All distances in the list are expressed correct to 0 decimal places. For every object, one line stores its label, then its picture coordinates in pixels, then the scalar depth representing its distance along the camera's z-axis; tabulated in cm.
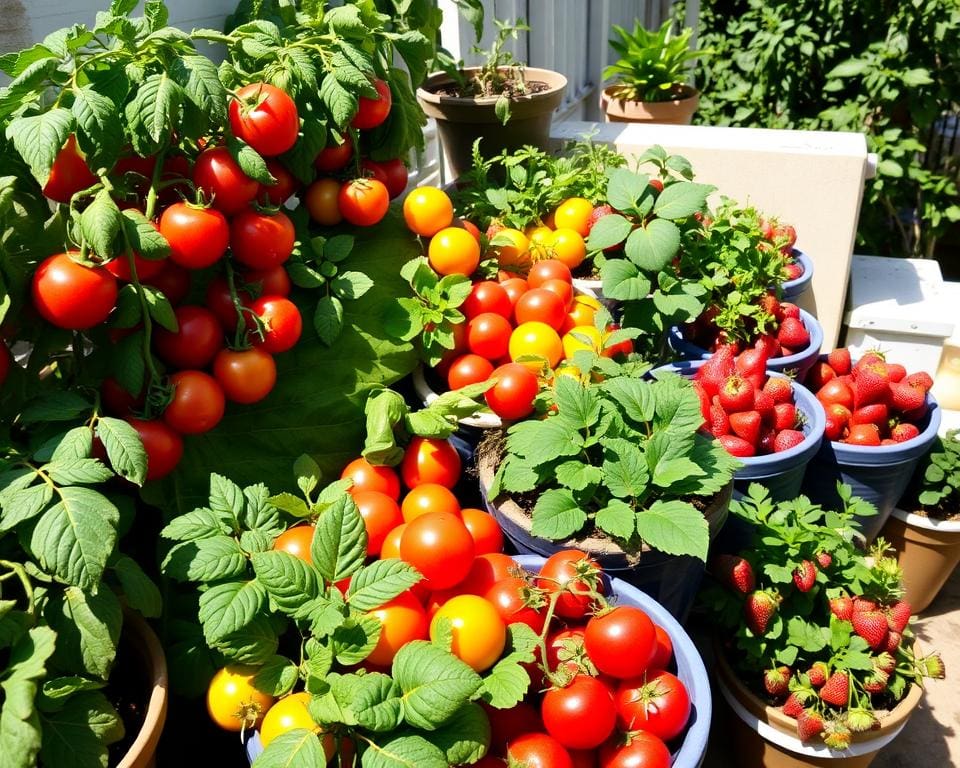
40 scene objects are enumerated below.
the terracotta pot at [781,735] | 153
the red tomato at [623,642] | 110
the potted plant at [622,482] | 126
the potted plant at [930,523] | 208
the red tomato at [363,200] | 156
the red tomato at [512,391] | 149
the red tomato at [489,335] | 164
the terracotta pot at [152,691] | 98
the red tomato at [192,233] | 116
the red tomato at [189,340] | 126
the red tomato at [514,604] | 117
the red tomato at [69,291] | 105
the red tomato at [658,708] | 110
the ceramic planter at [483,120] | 214
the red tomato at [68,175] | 112
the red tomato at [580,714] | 105
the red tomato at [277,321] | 133
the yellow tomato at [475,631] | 107
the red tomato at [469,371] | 162
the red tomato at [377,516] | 132
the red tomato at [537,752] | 104
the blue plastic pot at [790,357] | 200
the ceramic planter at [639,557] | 127
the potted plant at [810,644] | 152
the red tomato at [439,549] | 114
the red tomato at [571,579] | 117
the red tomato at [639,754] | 105
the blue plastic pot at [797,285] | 228
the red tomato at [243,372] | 129
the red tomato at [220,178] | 122
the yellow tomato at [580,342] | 165
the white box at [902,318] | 246
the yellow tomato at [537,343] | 160
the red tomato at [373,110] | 152
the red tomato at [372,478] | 144
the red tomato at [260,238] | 130
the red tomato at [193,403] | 122
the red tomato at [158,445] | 117
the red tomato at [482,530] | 132
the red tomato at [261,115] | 125
